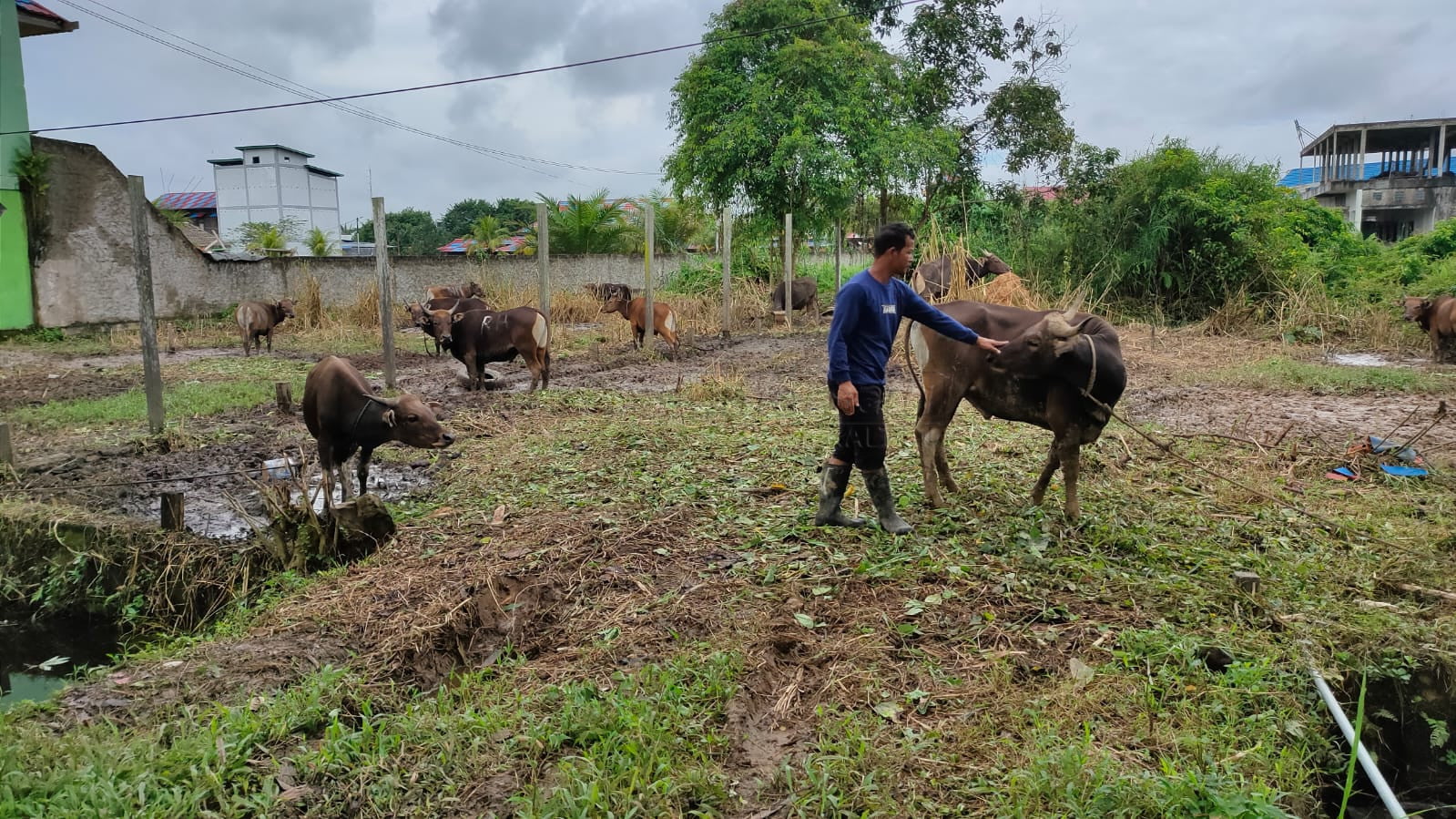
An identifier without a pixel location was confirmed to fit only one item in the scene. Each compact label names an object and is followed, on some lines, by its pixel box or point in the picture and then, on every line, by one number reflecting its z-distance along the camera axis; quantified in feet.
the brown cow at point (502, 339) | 36.86
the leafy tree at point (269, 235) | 85.66
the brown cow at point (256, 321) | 48.78
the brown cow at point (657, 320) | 50.39
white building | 156.87
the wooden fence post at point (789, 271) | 60.39
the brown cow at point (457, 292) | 50.78
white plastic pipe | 8.98
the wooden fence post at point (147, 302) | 26.17
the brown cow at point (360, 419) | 21.52
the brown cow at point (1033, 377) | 17.20
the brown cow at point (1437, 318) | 40.16
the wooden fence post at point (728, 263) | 56.39
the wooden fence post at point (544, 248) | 41.68
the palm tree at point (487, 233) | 92.43
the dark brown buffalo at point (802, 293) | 65.00
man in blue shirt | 16.17
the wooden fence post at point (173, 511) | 18.07
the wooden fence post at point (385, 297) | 34.19
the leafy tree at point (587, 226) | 84.12
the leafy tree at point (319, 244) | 88.28
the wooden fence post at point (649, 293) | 48.85
